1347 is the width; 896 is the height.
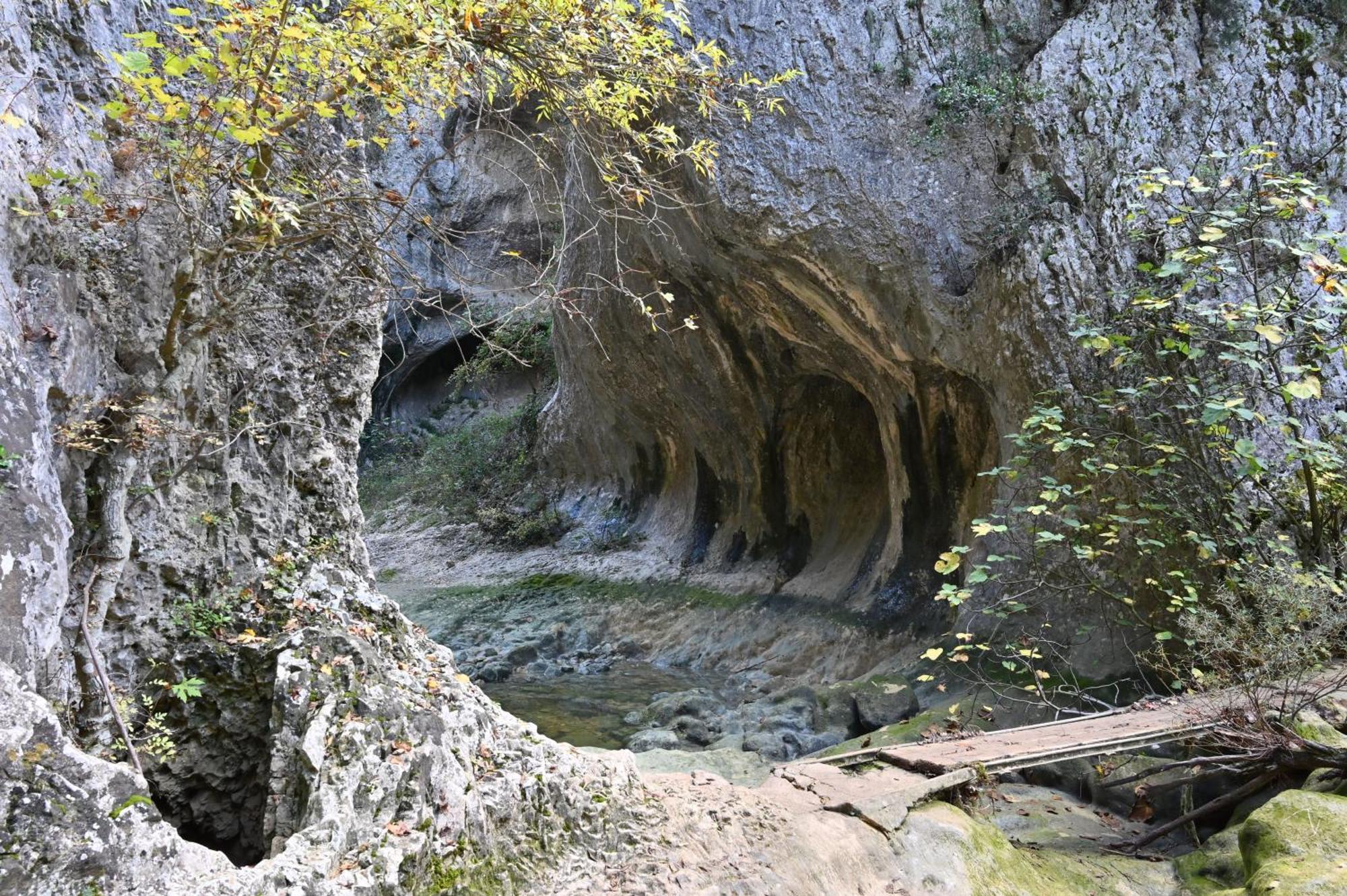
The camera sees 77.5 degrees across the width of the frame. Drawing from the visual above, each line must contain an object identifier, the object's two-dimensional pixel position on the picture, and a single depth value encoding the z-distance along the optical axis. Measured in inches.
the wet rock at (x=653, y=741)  298.7
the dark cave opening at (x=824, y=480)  453.4
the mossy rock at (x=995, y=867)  143.9
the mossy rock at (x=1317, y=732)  162.7
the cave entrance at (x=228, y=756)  127.5
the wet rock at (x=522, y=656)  444.2
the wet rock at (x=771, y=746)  284.4
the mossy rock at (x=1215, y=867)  147.5
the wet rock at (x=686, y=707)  338.6
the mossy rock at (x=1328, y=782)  151.0
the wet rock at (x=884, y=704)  288.5
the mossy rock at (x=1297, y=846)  117.8
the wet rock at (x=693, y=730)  308.3
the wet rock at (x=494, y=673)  416.5
